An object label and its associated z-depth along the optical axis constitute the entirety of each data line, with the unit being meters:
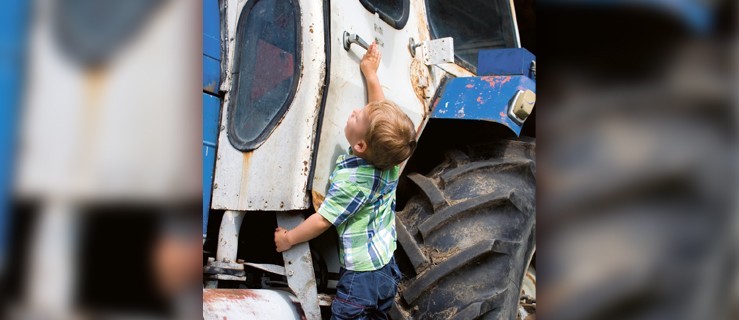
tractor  2.09
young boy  2.01
